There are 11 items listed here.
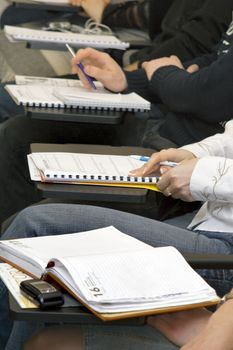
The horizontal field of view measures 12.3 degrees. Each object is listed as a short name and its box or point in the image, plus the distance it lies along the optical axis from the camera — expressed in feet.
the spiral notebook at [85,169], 7.59
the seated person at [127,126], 9.97
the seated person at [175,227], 7.36
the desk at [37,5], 15.00
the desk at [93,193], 7.41
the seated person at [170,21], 12.60
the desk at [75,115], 9.35
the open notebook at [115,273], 5.24
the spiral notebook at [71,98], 9.65
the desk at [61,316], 5.11
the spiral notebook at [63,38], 12.21
